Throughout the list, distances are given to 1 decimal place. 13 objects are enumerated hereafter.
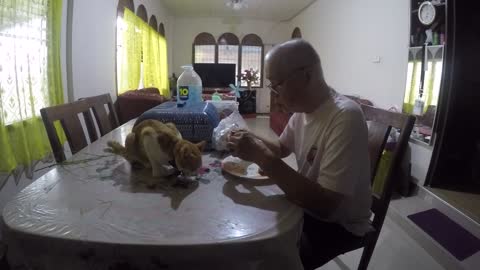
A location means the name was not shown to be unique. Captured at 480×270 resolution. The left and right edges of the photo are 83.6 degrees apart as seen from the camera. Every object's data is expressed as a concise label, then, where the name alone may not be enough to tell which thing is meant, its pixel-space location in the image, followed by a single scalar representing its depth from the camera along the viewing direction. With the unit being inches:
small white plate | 32.6
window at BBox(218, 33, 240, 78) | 271.6
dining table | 19.6
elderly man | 27.1
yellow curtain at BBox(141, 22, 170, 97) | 174.4
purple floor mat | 59.9
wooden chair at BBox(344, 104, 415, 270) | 35.4
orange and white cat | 29.1
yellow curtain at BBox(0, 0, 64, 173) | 61.3
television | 257.6
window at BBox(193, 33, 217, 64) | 271.9
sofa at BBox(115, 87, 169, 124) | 119.3
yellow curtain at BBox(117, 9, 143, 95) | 132.9
